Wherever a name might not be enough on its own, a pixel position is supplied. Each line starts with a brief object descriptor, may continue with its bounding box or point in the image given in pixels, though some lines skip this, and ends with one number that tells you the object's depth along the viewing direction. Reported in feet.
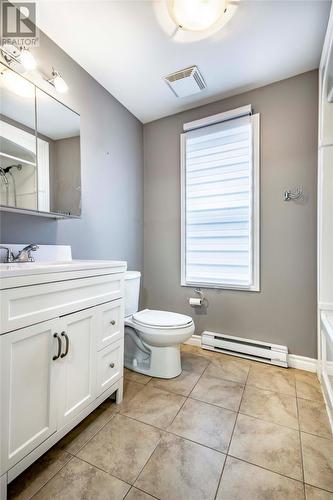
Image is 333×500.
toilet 5.36
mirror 4.01
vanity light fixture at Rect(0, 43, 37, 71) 4.01
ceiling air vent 5.83
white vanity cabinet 2.66
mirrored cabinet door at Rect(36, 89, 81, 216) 4.58
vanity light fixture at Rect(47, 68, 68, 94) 4.79
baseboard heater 6.15
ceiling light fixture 4.02
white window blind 6.61
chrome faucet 4.01
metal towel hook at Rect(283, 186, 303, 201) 5.99
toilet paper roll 7.11
